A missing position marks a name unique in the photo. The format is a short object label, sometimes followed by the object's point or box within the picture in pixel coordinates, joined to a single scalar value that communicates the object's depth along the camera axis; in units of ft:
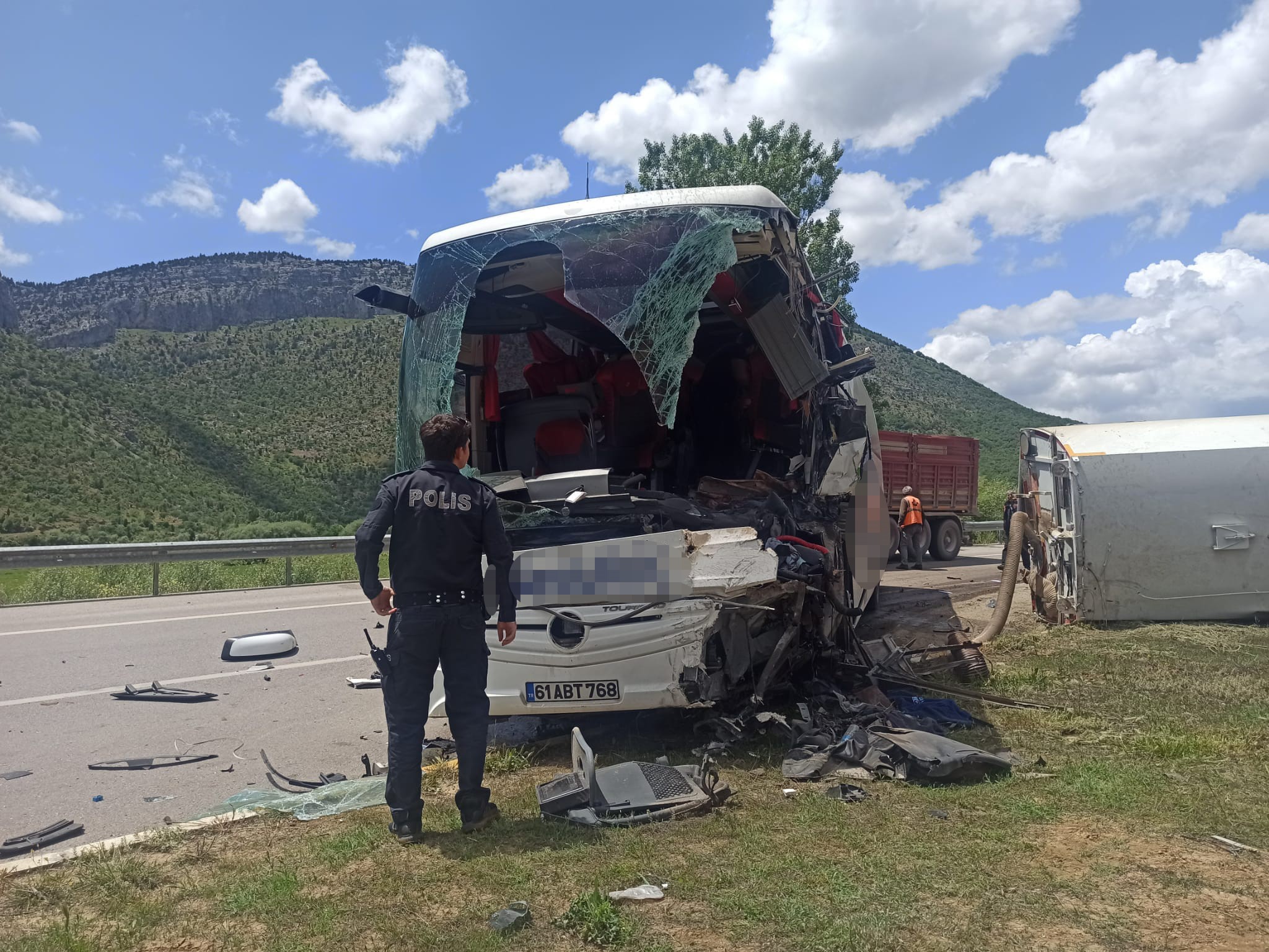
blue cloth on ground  17.81
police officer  12.46
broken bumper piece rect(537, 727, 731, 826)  12.72
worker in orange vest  58.34
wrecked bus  15.35
